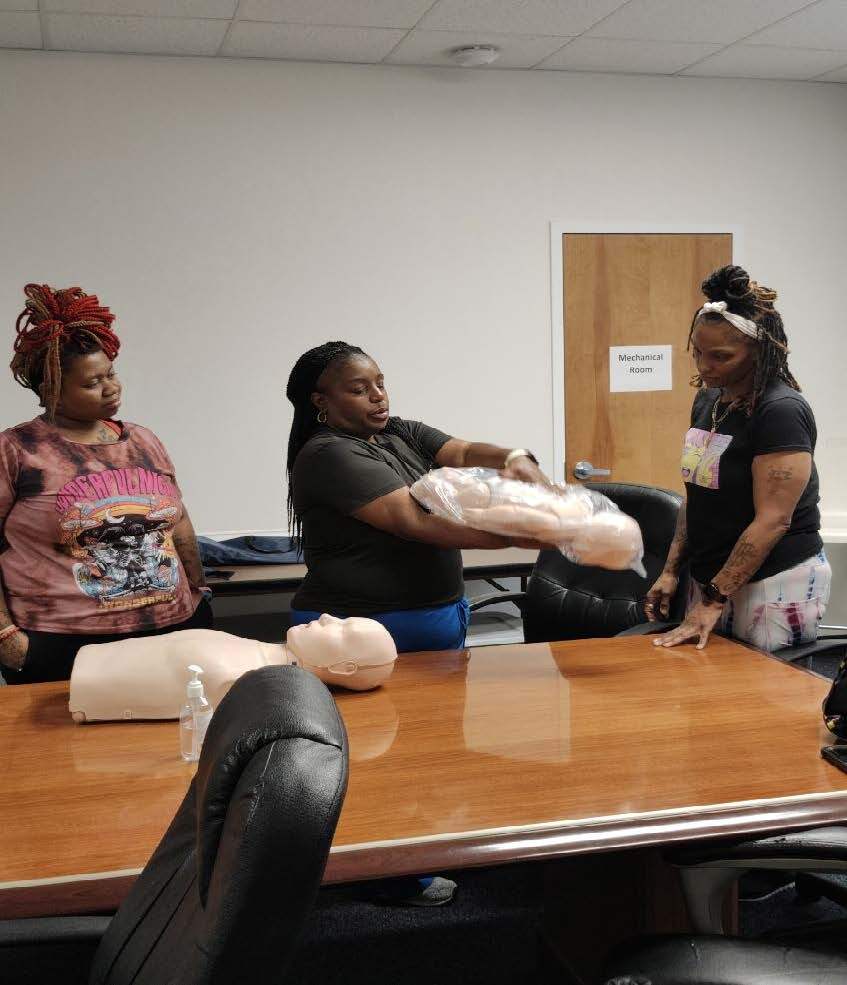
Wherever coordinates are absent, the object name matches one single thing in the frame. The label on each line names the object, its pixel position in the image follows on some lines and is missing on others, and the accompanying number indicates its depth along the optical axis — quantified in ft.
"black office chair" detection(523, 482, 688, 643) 9.09
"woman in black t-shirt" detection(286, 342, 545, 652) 7.41
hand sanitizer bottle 5.64
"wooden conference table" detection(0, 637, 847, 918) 4.66
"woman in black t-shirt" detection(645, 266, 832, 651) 7.64
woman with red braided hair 7.70
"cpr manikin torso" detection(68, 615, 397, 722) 6.24
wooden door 16.06
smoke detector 14.11
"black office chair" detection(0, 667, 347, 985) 2.72
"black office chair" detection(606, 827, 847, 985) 4.18
